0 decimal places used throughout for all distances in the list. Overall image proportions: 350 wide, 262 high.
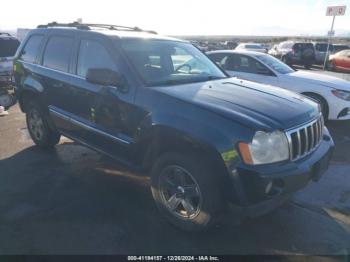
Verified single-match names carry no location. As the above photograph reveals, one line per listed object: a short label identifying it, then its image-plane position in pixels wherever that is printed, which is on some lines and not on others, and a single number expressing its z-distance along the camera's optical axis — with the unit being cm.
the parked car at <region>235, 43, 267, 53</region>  2678
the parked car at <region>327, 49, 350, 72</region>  1898
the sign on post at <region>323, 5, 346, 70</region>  1719
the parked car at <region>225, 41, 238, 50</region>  3586
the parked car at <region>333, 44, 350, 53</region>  2516
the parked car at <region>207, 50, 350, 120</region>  741
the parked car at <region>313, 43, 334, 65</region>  2317
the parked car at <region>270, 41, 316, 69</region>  2209
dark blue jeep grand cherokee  305
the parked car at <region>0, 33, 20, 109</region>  945
